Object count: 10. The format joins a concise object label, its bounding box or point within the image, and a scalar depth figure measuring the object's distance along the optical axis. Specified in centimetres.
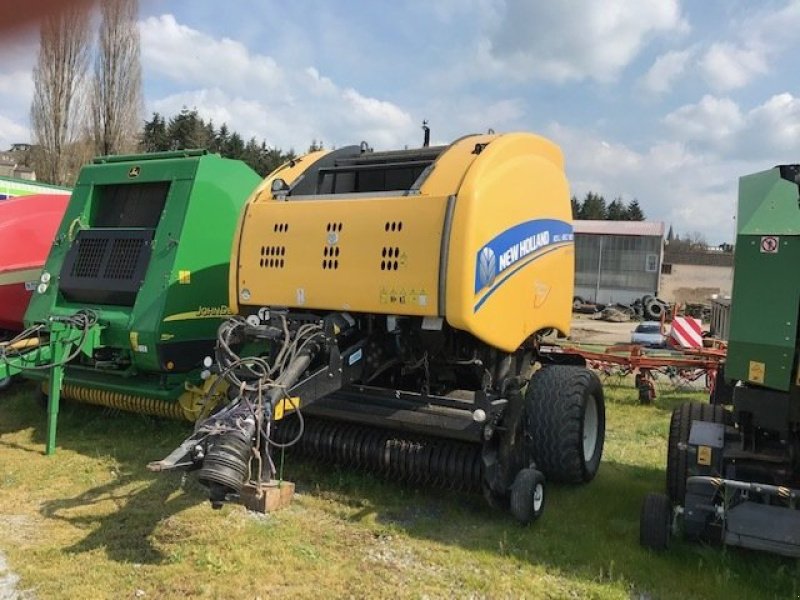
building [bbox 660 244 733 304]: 4091
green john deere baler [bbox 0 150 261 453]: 571
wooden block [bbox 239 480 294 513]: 329
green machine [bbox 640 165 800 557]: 354
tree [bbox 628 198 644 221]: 7550
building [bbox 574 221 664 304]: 3844
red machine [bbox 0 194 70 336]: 784
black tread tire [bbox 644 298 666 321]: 3189
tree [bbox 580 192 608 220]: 7462
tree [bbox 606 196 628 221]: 7606
